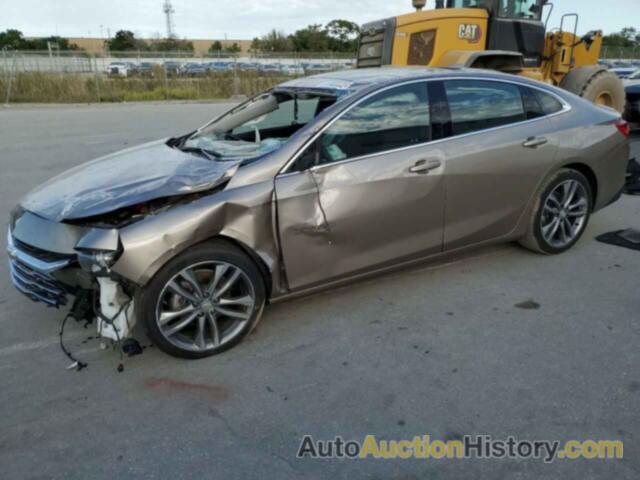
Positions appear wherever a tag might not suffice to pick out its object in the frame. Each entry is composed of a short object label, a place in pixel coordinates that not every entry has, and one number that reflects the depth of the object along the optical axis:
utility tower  100.89
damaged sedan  2.95
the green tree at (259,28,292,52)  61.25
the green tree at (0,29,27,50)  63.25
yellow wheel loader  8.71
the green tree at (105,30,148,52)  62.14
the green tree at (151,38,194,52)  60.37
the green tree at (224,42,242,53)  69.69
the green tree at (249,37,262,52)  64.35
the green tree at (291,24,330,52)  60.95
